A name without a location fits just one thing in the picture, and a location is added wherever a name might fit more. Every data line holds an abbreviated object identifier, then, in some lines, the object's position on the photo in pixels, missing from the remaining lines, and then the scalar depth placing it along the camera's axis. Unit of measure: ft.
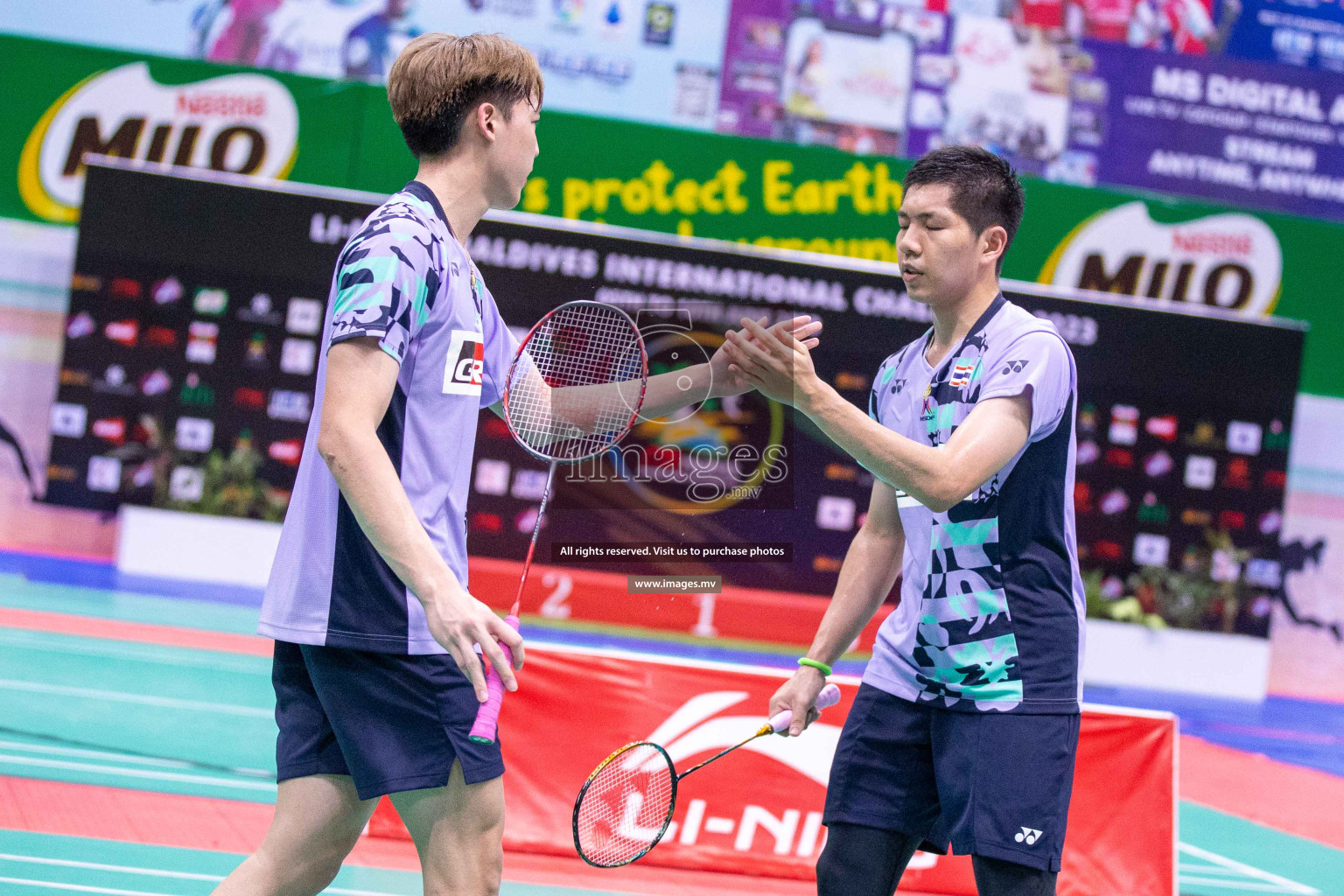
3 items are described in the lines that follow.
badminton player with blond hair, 11.69
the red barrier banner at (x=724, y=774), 27.02
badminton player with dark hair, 14.24
